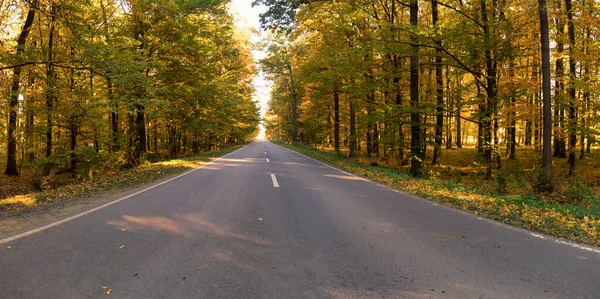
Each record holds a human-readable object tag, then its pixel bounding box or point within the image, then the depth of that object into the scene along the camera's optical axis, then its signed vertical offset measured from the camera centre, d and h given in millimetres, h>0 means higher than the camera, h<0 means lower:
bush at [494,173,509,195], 9295 -1430
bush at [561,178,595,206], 7895 -1499
